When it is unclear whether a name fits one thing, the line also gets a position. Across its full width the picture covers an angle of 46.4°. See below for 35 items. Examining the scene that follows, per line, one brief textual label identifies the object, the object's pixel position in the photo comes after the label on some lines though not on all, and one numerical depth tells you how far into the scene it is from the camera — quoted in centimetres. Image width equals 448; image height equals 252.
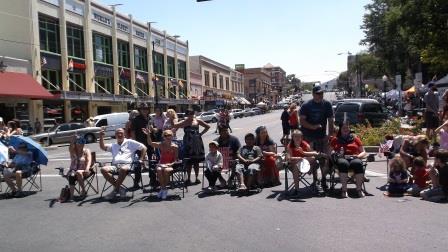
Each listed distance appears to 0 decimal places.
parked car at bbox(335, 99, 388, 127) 2138
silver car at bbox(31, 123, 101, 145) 2902
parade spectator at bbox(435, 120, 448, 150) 955
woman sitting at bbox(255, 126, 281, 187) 1056
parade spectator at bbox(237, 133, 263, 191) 991
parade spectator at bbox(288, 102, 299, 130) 1512
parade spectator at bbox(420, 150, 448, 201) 853
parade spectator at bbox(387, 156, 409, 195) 916
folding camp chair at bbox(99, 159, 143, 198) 1004
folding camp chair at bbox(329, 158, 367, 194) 966
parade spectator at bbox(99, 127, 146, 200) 990
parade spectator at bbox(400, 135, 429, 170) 971
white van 3312
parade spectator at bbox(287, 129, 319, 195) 952
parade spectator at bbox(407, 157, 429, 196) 914
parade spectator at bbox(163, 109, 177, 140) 1191
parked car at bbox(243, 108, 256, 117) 7253
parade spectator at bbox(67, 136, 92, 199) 1012
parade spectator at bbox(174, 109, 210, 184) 1112
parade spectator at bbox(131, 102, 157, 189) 1131
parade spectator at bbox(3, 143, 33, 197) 1063
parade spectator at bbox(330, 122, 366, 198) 928
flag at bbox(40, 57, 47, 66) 3650
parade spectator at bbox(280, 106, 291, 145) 1580
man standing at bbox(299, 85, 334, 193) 1010
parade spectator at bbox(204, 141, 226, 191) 1019
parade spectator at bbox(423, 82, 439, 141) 1537
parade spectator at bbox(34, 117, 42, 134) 3353
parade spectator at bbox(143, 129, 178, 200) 973
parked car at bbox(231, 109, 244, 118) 6729
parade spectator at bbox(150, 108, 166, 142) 1212
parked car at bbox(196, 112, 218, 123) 5515
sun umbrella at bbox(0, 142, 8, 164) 1092
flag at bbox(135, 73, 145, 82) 5259
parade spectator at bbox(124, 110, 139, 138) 1141
